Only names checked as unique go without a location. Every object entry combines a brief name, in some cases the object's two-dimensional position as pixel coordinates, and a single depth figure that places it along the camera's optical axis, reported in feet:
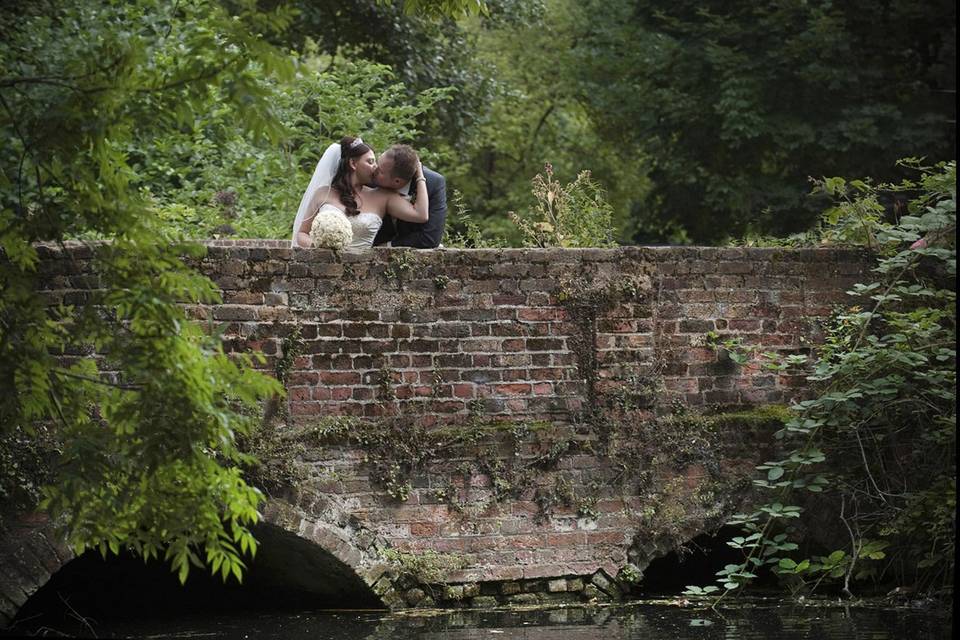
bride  54.60
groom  54.99
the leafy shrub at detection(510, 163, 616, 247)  58.53
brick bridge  50.68
